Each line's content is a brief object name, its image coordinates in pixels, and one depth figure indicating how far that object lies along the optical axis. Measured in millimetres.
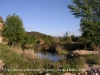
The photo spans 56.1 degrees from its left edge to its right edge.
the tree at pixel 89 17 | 11156
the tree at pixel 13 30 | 17259
